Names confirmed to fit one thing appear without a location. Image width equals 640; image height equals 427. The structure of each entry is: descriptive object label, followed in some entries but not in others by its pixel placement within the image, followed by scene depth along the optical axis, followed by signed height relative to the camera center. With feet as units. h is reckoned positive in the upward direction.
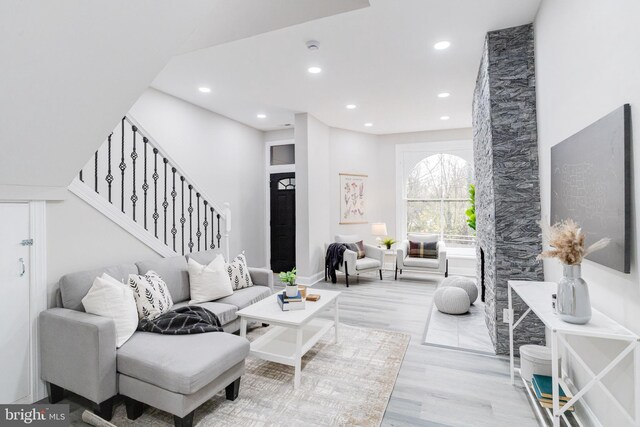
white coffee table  8.03 -3.52
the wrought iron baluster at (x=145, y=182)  10.94 +1.12
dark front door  21.17 -0.60
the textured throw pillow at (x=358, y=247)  19.11 -2.11
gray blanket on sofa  7.50 -2.63
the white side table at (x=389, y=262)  21.73 -3.48
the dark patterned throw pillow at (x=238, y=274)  11.58 -2.20
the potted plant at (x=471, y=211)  19.58 -0.02
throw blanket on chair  18.60 -2.62
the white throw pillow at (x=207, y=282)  10.41 -2.24
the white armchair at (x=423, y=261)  18.37 -2.86
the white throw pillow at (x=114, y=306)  7.19 -2.05
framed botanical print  21.48 +0.94
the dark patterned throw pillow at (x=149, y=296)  8.22 -2.14
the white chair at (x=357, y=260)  18.03 -2.77
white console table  4.51 -1.88
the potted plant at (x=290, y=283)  9.09 -2.06
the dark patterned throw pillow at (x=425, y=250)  19.54 -2.34
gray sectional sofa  6.15 -2.97
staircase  9.66 +0.52
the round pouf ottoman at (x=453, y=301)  13.05 -3.66
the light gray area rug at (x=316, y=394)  6.69 -4.24
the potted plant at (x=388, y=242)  21.03 -1.97
